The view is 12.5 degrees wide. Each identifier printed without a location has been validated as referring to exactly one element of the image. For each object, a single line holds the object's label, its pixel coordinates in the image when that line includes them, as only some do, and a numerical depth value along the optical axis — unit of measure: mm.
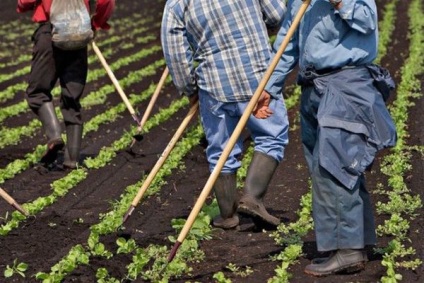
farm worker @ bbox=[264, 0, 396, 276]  10002
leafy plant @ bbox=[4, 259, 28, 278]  10508
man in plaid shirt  11852
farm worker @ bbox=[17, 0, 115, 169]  15631
